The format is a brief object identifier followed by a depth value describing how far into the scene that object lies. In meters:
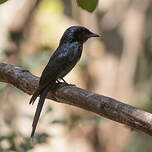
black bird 9.47
